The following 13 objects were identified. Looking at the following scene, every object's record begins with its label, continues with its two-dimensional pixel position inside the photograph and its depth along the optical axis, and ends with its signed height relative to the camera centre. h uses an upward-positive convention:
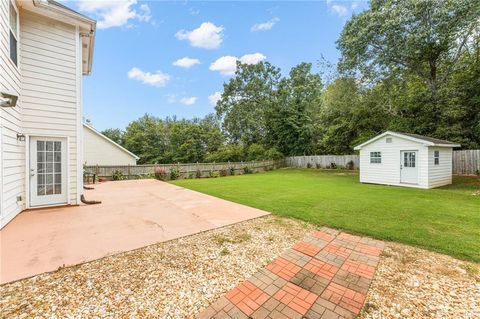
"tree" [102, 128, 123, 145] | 34.94 +4.30
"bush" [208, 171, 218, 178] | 15.52 -1.07
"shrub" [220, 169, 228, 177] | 16.19 -1.00
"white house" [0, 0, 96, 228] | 4.36 +1.32
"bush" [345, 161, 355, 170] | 18.44 -0.54
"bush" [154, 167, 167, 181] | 13.37 -0.90
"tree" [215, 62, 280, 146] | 26.95 +7.77
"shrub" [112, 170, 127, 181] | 12.34 -0.93
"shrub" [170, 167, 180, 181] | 13.80 -0.88
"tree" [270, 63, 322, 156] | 23.55 +5.34
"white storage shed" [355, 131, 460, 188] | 9.27 -0.12
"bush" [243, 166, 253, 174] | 17.90 -0.91
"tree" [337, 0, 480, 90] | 11.44 +7.00
